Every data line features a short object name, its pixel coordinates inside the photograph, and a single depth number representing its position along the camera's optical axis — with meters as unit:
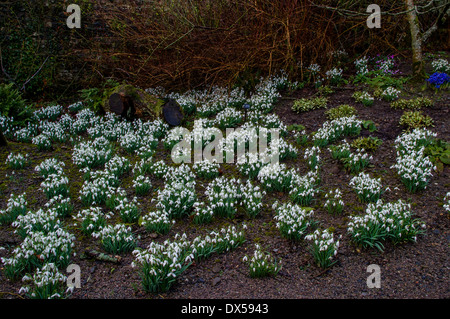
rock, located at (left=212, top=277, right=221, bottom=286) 3.16
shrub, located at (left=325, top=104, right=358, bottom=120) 6.41
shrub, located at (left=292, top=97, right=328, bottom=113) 7.10
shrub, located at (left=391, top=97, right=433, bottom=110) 6.24
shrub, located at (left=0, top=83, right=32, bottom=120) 7.56
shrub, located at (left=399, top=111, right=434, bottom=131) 5.63
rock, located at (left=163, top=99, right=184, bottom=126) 7.31
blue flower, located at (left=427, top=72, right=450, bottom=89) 6.57
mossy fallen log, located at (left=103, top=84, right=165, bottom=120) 7.64
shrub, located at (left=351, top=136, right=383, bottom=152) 5.34
